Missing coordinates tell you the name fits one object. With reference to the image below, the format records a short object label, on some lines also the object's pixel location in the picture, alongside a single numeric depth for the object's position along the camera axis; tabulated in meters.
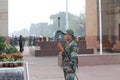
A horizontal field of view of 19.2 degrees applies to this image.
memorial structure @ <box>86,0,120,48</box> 30.48
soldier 7.09
